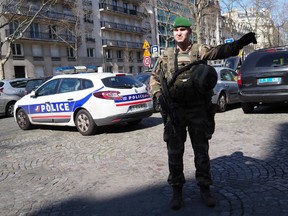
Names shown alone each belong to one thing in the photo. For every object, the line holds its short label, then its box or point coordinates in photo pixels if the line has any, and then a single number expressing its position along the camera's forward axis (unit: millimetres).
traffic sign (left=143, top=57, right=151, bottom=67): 15531
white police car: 5965
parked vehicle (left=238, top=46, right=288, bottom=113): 6655
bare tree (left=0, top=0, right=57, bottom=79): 20289
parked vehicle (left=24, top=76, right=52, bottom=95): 11714
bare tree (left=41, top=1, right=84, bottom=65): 32284
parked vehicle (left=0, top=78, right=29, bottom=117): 10732
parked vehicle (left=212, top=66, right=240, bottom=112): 8100
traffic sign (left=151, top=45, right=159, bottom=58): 15219
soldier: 2588
